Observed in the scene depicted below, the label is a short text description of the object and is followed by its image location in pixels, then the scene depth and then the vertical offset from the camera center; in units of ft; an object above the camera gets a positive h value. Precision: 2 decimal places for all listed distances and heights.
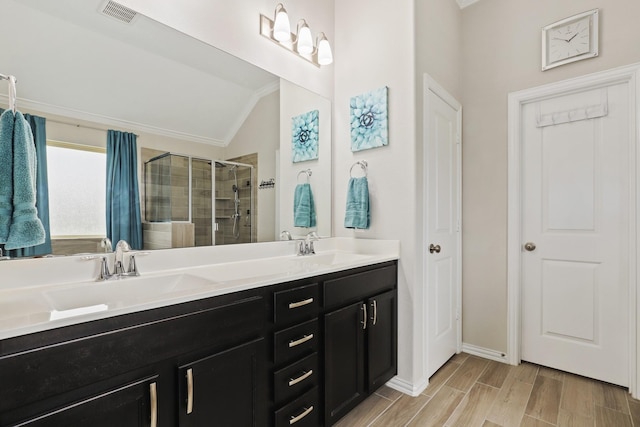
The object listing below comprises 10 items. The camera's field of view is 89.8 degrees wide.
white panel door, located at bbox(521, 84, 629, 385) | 6.88 -0.55
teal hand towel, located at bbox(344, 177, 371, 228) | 7.09 +0.12
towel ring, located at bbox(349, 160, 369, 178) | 7.43 +1.05
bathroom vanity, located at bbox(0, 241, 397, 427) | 2.59 -1.60
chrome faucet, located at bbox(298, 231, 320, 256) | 7.07 -0.78
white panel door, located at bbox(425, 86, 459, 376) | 7.25 -0.48
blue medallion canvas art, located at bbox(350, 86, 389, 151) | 7.04 +2.05
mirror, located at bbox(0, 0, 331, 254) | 3.96 +1.80
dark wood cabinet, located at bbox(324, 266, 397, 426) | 5.21 -2.32
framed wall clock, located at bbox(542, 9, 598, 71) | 7.00 +3.84
